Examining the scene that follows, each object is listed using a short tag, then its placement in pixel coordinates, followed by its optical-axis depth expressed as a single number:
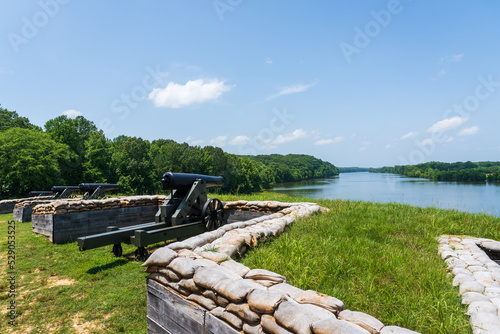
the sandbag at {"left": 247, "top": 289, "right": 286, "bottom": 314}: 2.01
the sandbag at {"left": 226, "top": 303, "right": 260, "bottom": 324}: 2.09
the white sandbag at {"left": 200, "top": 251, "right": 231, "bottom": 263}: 3.17
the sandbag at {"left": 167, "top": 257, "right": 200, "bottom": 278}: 2.76
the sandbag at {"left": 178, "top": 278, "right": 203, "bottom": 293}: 2.63
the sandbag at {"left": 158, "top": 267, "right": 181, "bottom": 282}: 2.89
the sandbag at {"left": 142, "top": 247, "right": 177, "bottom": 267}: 3.11
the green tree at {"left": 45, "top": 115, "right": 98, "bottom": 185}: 31.30
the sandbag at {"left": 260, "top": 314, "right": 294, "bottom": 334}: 1.88
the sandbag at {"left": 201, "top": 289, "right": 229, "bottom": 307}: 2.35
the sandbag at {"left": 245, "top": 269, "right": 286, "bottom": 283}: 2.63
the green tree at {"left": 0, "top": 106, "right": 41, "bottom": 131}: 32.59
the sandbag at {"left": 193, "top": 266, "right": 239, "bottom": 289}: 2.50
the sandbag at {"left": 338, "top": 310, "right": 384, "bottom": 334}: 1.87
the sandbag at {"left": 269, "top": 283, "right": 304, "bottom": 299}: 2.33
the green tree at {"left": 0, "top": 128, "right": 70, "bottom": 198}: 23.16
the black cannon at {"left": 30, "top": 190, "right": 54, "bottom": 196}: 17.65
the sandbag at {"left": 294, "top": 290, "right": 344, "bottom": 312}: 2.08
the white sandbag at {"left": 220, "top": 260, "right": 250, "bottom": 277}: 2.82
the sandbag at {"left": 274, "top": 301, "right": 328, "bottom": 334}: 1.81
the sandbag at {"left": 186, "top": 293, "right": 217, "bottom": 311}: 2.45
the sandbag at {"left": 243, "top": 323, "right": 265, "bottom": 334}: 2.03
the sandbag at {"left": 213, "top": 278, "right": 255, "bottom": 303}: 2.23
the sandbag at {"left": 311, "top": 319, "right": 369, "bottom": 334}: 1.68
